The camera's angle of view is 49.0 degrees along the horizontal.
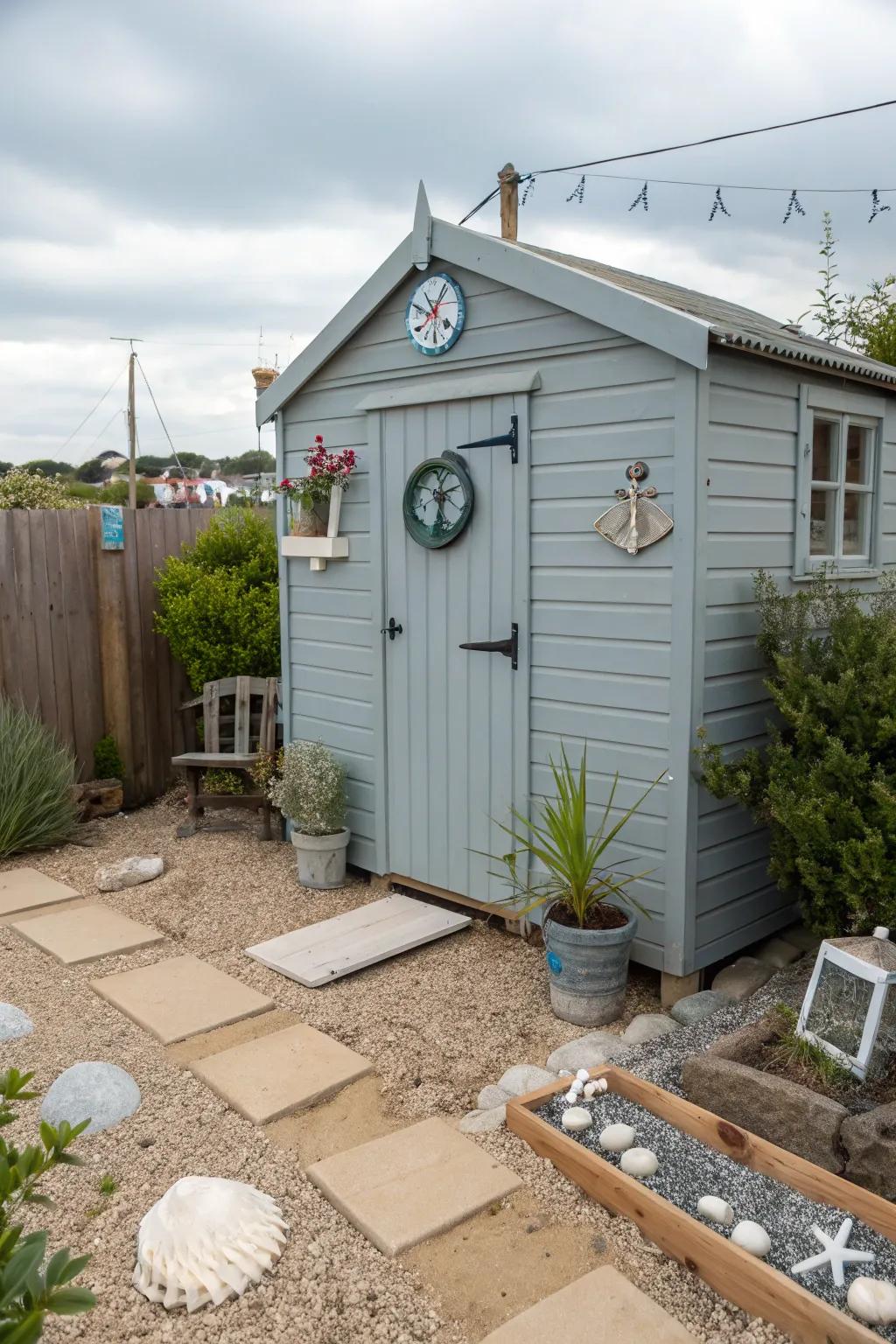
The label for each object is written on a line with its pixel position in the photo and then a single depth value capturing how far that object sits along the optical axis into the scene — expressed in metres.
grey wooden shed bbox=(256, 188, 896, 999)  3.62
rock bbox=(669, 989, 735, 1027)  3.55
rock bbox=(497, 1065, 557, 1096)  3.09
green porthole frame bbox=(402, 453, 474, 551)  4.26
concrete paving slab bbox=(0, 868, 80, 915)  4.82
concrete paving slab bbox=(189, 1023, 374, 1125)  3.01
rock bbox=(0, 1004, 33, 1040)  3.45
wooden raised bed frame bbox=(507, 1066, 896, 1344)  1.94
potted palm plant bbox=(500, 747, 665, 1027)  3.54
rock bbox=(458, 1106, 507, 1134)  2.82
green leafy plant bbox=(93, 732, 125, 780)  6.48
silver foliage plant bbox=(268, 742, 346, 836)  4.87
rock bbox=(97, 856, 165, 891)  5.09
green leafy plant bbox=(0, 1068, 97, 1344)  1.08
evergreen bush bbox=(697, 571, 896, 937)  3.21
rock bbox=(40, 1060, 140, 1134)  2.89
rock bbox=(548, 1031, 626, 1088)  3.24
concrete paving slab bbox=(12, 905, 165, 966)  4.23
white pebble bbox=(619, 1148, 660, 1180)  2.45
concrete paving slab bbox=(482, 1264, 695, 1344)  1.99
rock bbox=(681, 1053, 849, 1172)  2.48
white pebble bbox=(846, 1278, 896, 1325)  1.96
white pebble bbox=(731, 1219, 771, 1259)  2.14
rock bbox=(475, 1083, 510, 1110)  3.03
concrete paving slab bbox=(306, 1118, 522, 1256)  2.38
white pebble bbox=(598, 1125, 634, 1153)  2.56
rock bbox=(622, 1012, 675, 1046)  3.43
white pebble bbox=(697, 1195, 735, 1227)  2.25
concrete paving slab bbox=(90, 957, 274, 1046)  3.57
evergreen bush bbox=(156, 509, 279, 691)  6.35
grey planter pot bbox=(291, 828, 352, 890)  4.93
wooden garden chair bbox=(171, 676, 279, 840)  5.83
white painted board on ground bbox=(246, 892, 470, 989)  4.02
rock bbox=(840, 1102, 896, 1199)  2.34
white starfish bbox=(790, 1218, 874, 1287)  2.08
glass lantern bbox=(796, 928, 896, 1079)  2.70
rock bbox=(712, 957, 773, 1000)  3.70
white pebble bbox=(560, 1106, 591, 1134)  2.65
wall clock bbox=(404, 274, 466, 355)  4.30
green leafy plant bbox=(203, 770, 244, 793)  6.38
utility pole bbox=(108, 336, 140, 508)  23.74
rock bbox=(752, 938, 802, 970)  4.07
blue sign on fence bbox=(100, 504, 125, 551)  6.37
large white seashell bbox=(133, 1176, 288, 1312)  2.14
